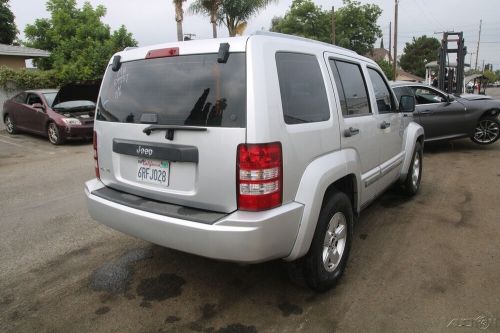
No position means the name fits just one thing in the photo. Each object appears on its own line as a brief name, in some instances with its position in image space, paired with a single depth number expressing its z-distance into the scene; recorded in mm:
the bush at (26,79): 15328
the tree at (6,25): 30828
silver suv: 2510
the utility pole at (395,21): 30984
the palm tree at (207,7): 18047
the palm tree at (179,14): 16625
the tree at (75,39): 18656
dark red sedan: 10797
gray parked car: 8852
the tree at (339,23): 44375
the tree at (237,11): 18484
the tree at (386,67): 44469
